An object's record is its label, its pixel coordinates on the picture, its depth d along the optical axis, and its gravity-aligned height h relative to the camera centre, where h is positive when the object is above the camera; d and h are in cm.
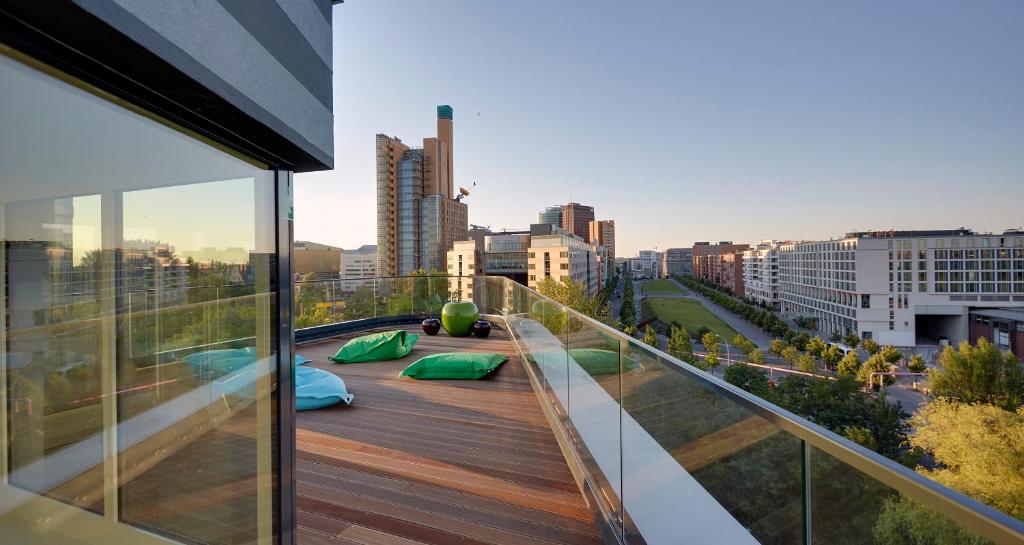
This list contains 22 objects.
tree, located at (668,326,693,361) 5075 -904
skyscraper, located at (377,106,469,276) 9238 +1272
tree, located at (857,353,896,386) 4947 -1182
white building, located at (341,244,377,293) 10762 +222
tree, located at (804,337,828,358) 6134 -1130
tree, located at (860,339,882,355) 6293 -1173
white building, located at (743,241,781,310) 11888 -204
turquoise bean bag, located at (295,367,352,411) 495 -140
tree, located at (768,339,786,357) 6141 -1122
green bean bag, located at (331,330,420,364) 735 -133
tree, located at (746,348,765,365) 5681 -1175
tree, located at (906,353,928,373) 5538 -1264
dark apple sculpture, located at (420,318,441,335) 956 -122
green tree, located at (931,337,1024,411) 3647 -958
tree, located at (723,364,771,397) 3836 -1007
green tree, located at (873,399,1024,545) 1842 -926
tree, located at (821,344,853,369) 5756 -1184
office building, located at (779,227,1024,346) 7788 -307
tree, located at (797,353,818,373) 5359 -1192
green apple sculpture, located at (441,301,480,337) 931 -104
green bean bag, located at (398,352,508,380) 614 -139
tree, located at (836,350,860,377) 5129 -1180
